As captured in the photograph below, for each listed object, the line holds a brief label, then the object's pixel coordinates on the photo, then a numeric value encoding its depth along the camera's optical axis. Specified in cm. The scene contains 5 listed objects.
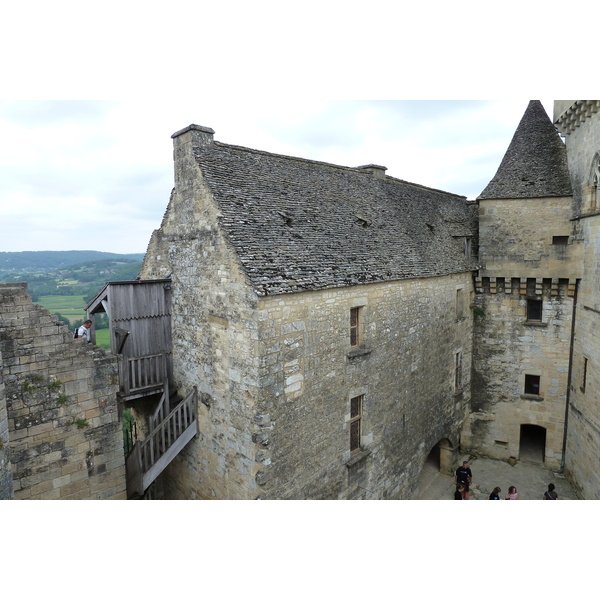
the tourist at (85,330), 996
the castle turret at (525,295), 1448
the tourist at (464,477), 1360
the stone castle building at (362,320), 869
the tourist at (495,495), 1273
